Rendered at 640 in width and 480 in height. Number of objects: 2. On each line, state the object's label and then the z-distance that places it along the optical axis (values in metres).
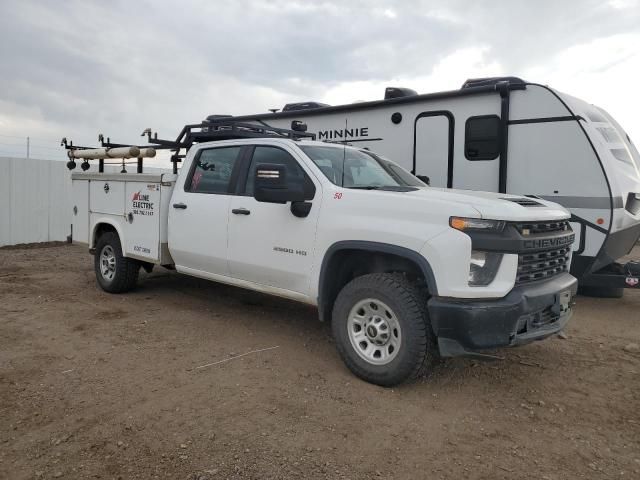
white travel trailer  6.32
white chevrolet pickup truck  3.55
